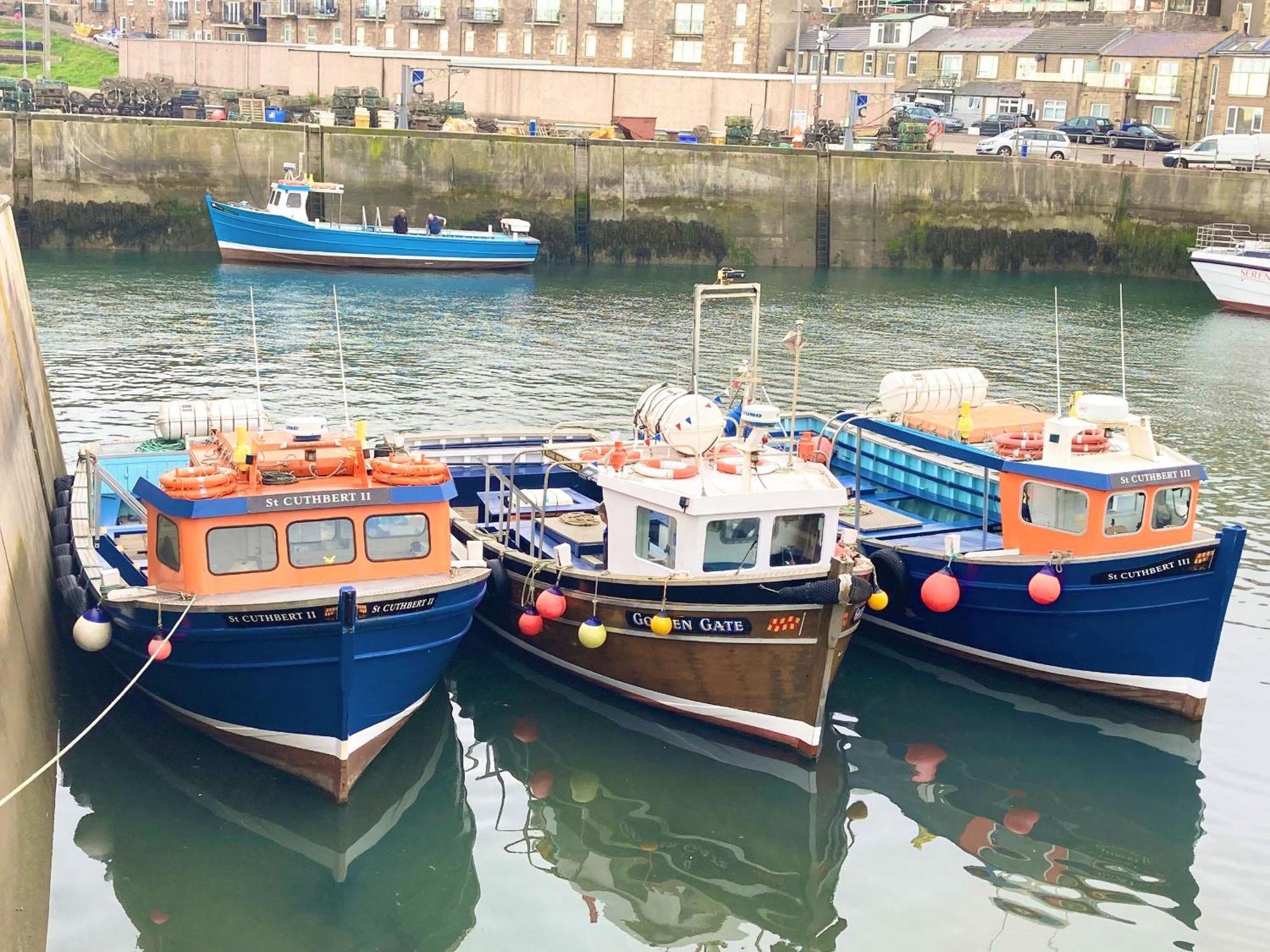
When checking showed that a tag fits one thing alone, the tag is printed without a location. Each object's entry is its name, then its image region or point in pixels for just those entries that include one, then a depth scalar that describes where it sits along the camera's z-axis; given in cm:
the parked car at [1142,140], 6228
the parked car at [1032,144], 5906
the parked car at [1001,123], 6744
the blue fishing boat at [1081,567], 1569
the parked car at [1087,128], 6384
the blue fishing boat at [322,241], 4616
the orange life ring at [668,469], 1493
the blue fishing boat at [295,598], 1317
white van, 5588
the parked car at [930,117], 6801
